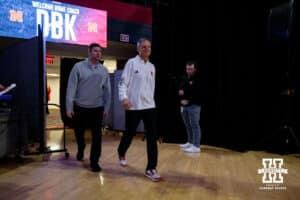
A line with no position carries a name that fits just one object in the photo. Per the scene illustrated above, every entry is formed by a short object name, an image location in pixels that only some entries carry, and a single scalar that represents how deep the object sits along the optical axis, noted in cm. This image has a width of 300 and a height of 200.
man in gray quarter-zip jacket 286
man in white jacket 258
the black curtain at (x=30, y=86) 325
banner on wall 455
